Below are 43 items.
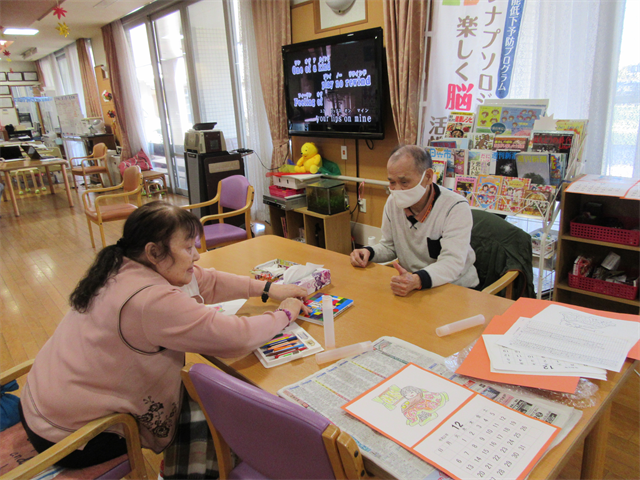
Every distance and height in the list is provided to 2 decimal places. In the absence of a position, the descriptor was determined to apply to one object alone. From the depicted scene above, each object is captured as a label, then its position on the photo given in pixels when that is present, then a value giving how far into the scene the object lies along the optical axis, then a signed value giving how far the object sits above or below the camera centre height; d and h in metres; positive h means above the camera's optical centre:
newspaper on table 0.77 -0.61
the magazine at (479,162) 2.43 -0.28
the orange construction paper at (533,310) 1.18 -0.59
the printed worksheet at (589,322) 1.10 -0.58
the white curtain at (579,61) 2.20 +0.25
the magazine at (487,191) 2.38 -0.44
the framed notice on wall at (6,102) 11.23 +1.06
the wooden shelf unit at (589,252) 2.24 -0.82
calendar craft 0.74 -0.60
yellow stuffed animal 4.07 -0.35
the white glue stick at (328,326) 1.17 -0.56
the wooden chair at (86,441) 1.03 -0.84
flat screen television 3.33 +0.31
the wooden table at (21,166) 6.10 -0.37
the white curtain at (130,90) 7.30 +0.77
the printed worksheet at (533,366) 0.95 -0.59
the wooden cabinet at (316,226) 3.76 -0.97
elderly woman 1.08 -0.54
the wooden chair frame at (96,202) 4.12 -0.70
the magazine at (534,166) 2.19 -0.29
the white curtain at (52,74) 10.90 +1.72
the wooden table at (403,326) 0.89 -0.61
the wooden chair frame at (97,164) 7.25 -0.55
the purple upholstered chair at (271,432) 0.69 -0.54
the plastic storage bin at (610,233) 2.06 -0.64
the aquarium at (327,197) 3.69 -0.65
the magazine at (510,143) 2.29 -0.17
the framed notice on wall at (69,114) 9.56 +0.57
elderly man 1.66 -0.44
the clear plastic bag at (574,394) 0.90 -0.61
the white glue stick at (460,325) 1.19 -0.60
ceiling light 6.91 +1.83
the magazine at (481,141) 2.46 -0.16
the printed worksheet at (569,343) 0.99 -0.58
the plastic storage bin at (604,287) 2.16 -0.95
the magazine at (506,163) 2.32 -0.28
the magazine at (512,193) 2.27 -0.44
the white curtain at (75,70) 9.43 +1.52
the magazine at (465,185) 2.51 -0.42
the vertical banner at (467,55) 2.56 +0.38
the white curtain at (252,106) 4.45 +0.22
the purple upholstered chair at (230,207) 3.15 -0.62
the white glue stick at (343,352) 1.12 -0.61
